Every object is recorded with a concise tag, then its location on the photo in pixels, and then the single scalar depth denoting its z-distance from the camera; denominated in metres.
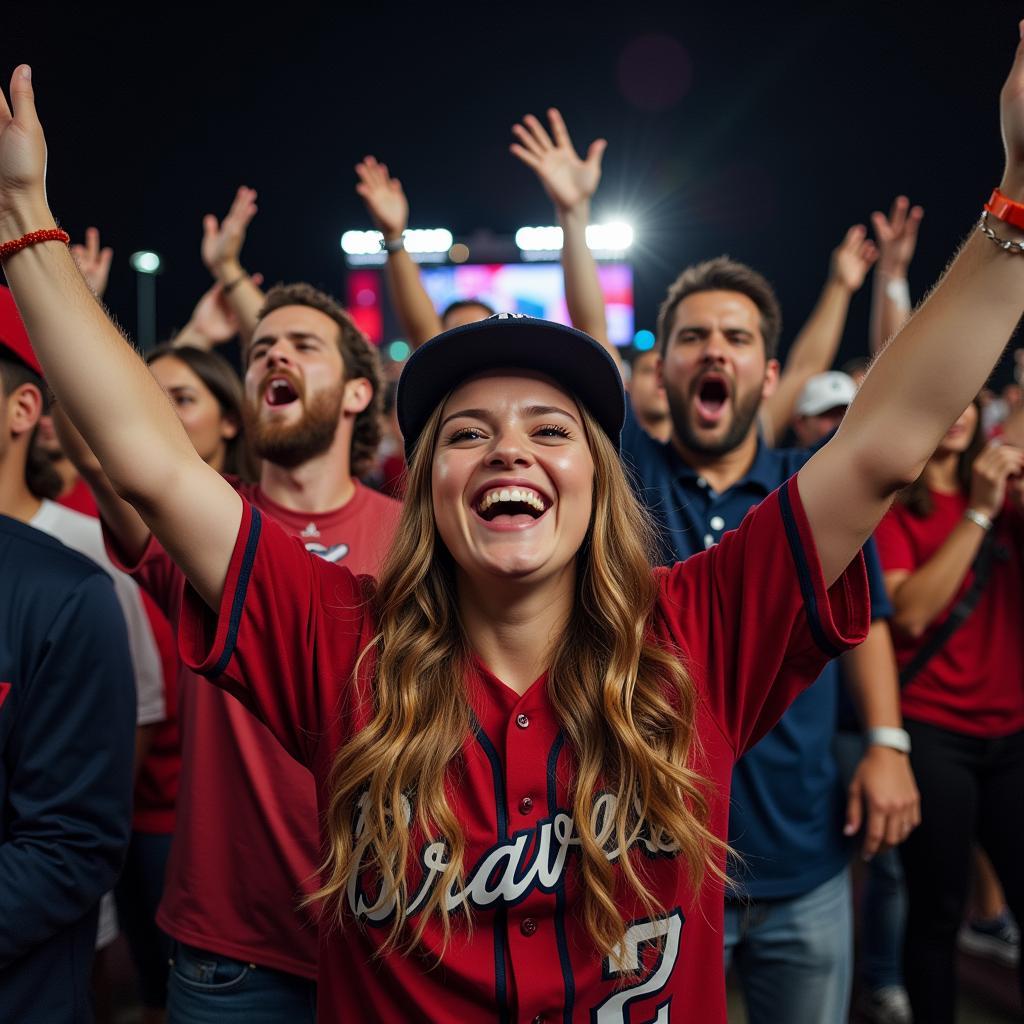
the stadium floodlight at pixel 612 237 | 17.47
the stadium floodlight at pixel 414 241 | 16.86
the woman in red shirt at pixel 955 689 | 2.96
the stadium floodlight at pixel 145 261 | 16.86
